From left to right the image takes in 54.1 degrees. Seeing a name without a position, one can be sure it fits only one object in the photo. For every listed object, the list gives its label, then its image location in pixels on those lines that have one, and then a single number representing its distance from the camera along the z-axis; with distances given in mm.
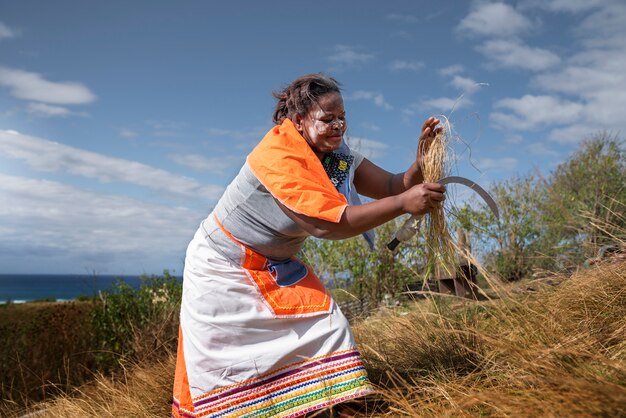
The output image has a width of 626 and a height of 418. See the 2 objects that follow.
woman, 2635
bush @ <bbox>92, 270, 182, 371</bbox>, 6363
